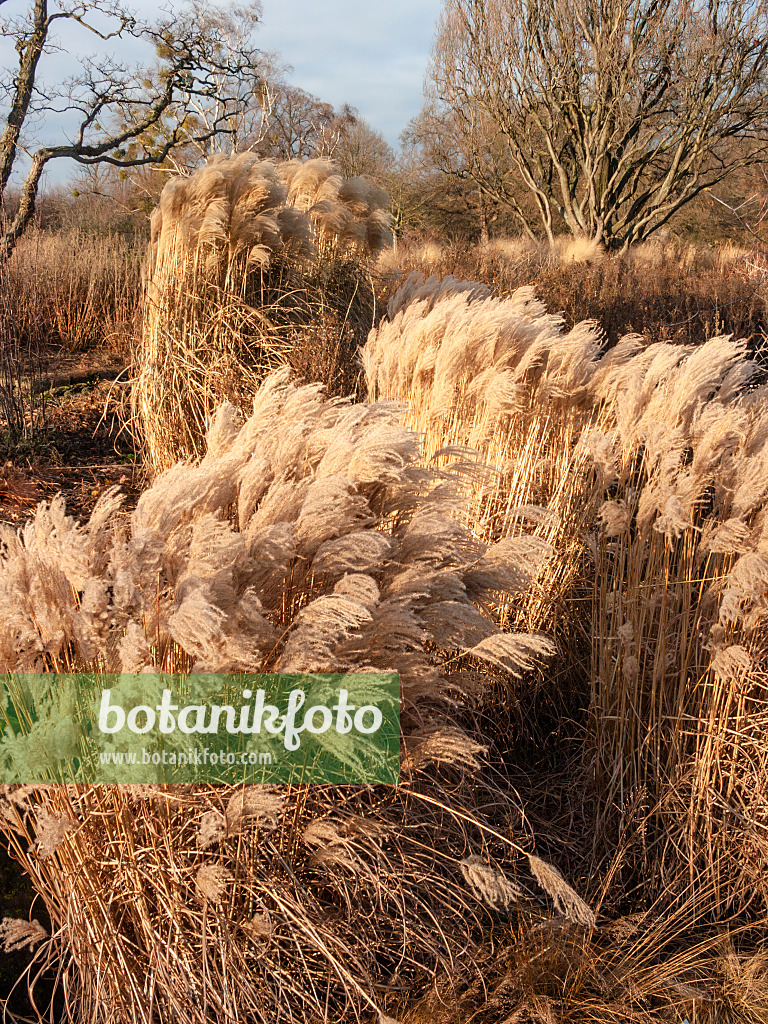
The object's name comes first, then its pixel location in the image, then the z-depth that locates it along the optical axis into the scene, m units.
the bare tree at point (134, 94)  12.97
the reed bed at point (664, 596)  2.54
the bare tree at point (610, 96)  14.18
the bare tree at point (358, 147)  27.64
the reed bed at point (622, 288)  6.54
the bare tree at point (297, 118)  28.66
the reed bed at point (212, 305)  4.41
